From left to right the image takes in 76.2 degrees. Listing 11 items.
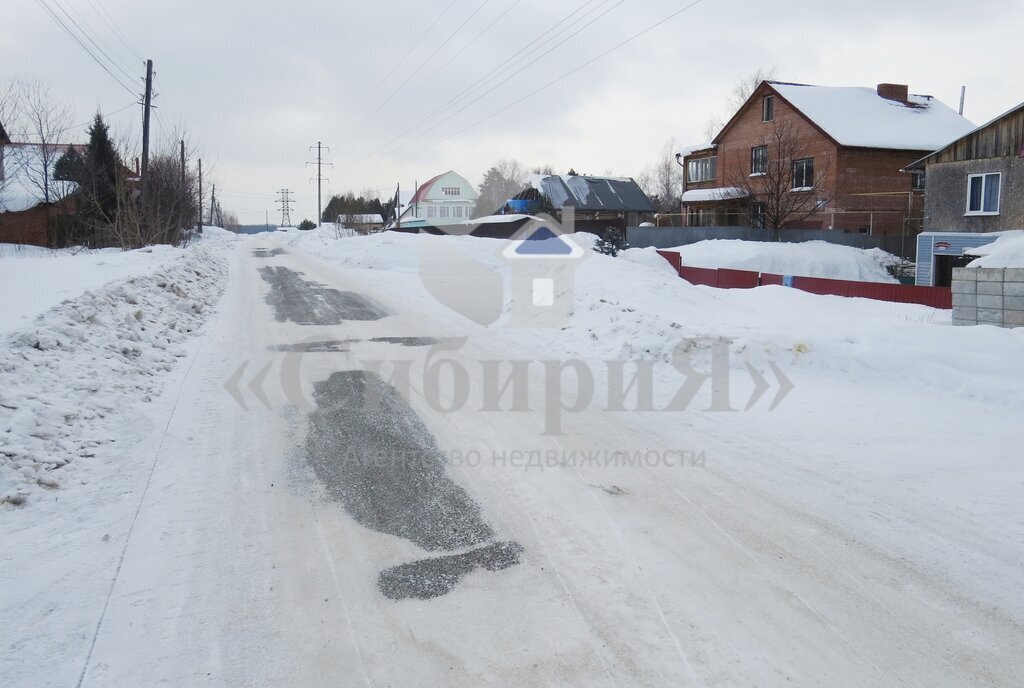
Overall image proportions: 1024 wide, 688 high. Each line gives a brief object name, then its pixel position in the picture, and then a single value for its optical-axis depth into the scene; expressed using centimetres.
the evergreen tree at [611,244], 2528
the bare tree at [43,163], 2896
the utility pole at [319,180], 7307
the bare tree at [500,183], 11294
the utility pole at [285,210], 13250
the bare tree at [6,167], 2767
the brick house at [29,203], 2989
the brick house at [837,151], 3525
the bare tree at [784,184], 3484
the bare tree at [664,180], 9844
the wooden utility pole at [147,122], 2691
